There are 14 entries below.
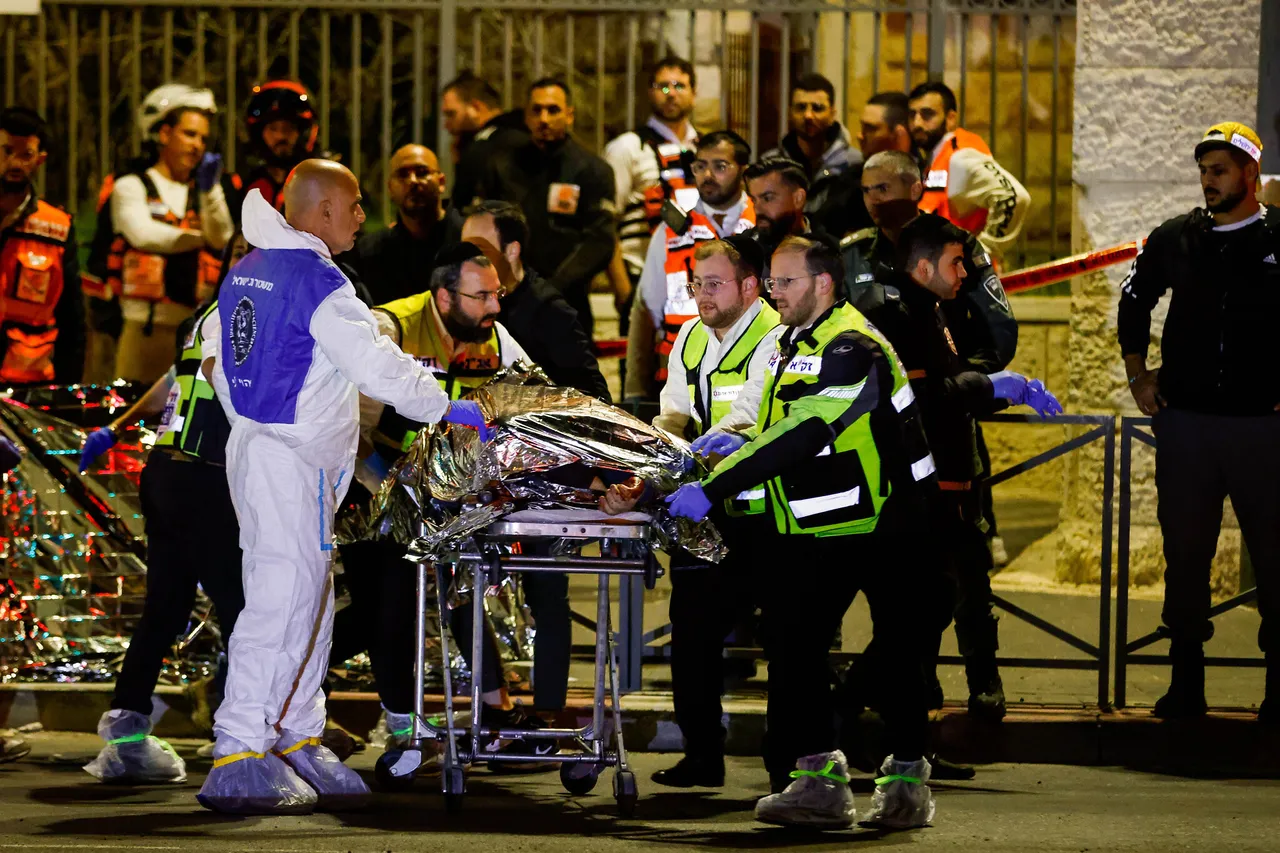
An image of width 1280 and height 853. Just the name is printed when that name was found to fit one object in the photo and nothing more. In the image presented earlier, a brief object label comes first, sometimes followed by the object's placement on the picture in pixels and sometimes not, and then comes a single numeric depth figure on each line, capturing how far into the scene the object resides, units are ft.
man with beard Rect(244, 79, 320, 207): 59.88
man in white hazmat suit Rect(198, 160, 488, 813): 43.55
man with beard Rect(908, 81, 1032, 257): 64.80
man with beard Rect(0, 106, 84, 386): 62.54
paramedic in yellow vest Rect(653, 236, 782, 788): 48.03
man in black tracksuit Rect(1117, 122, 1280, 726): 52.47
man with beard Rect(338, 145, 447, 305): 61.57
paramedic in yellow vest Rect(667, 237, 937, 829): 43.06
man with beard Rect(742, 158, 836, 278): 55.88
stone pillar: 68.59
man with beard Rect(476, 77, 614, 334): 65.77
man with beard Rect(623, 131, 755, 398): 59.62
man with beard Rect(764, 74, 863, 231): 65.82
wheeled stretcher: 42.73
